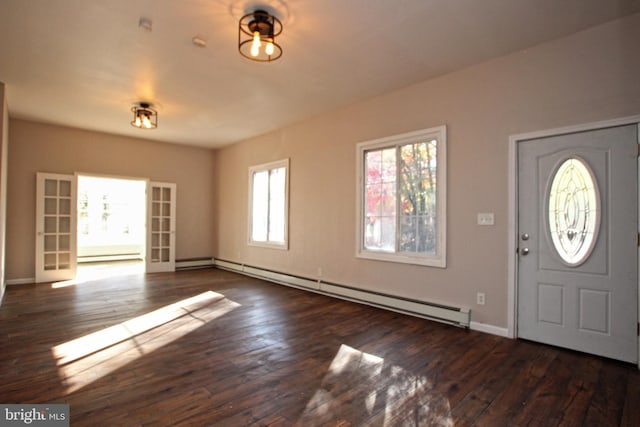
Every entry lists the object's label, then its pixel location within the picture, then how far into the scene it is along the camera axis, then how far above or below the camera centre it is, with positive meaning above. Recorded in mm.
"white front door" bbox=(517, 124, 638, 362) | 2871 -203
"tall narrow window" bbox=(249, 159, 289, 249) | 6383 +253
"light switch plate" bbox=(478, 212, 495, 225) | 3623 +6
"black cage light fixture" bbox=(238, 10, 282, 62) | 2795 +1637
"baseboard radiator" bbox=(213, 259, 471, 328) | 3805 -1140
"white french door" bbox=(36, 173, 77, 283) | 6145 -250
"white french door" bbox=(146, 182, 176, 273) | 7500 -273
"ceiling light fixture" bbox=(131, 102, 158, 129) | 5043 +1561
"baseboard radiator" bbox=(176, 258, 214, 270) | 7958 -1182
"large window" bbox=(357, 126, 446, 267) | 4074 +270
